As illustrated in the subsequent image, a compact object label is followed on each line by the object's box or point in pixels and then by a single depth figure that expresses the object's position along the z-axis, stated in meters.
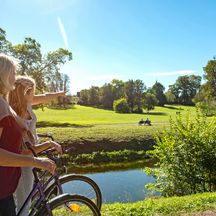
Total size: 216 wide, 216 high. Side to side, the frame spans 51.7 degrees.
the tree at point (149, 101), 52.74
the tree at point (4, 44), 29.14
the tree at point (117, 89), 58.27
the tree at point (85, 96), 60.11
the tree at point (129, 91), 55.53
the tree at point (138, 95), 52.07
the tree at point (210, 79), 41.18
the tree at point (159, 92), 72.47
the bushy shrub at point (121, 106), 48.75
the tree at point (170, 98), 73.78
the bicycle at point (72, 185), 2.77
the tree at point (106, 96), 57.91
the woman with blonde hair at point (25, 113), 2.62
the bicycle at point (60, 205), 2.27
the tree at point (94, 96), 59.62
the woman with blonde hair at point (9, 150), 1.75
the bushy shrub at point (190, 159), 6.58
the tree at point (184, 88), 76.69
